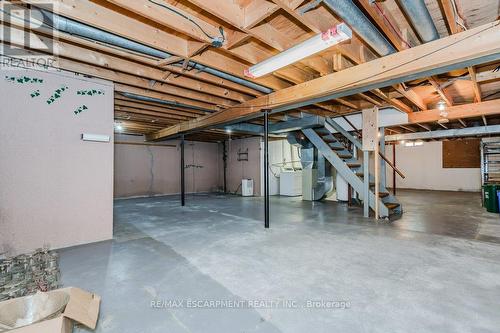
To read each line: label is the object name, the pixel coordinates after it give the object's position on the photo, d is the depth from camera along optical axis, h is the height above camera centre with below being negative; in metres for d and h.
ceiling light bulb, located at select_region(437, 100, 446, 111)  4.70 +1.23
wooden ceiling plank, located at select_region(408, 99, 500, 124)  4.68 +1.15
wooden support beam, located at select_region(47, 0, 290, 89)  2.03 +1.33
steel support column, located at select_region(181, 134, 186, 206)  6.57 -0.25
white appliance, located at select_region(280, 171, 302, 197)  8.59 -0.50
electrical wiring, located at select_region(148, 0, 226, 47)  2.17 +1.33
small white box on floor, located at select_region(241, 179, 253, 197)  8.88 -0.68
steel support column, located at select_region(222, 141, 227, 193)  10.48 +0.48
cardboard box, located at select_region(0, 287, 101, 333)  1.30 -0.88
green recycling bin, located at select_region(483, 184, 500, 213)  5.21 -0.64
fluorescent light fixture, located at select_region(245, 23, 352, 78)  2.03 +1.13
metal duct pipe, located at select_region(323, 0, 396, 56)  1.87 +1.24
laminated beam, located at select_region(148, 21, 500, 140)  2.13 +1.07
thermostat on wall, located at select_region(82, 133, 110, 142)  3.44 +0.46
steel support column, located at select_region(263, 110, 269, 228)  4.10 -0.12
